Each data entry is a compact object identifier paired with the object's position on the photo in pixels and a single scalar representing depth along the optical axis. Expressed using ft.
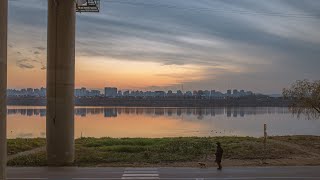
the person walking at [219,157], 84.12
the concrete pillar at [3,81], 27.43
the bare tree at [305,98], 136.67
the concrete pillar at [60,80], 92.53
